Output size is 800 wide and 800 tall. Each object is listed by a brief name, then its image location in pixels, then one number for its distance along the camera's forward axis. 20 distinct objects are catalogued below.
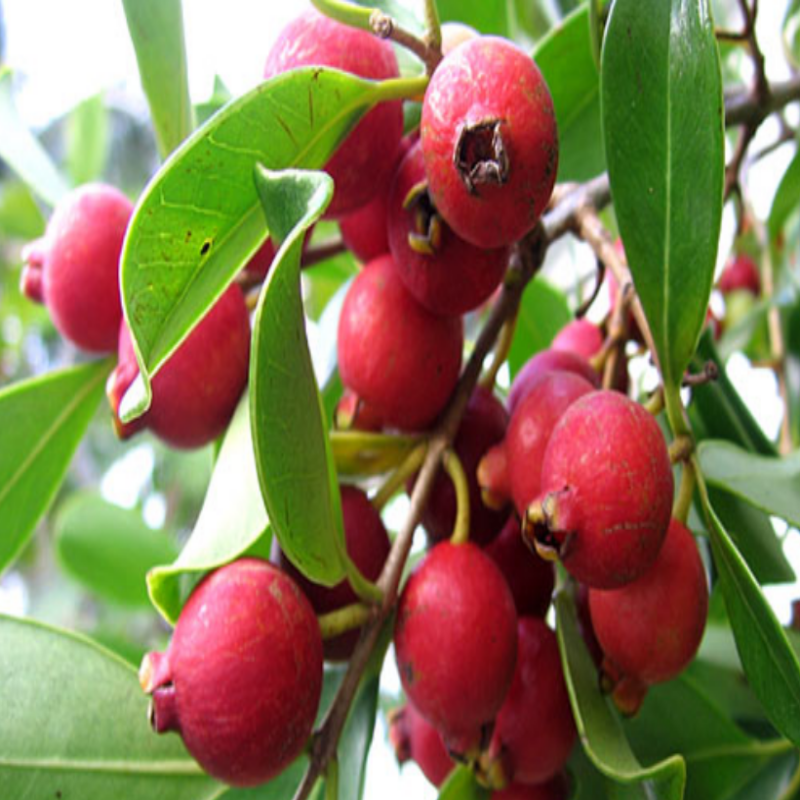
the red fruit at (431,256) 0.16
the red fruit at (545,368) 0.18
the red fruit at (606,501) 0.14
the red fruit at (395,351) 0.17
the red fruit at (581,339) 0.20
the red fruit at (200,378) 0.17
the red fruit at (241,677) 0.14
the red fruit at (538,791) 0.17
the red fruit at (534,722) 0.16
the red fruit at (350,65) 0.16
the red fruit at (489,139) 0.14
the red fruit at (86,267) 0.19
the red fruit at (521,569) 0.18
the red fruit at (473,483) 0.18
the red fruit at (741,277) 0.33
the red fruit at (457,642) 0.15
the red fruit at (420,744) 0.18
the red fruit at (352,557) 0.16
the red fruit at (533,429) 0.16
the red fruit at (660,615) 0.15
